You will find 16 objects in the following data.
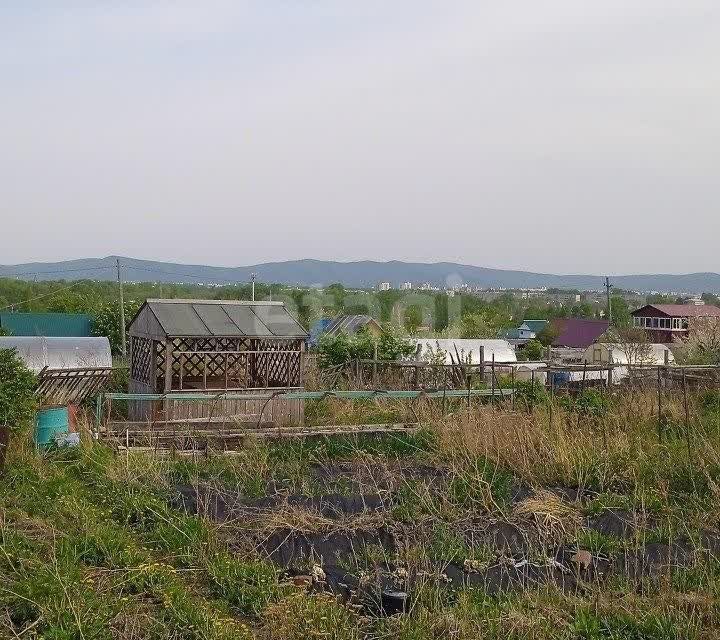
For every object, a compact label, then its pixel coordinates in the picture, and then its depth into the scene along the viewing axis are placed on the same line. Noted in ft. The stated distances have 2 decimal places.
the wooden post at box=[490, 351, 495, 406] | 36.93
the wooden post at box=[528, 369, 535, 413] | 37.61
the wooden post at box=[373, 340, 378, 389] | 49.09
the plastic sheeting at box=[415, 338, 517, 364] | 86.89
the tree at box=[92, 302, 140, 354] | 107.91
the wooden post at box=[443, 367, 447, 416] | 36.85
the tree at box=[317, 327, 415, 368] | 61.57
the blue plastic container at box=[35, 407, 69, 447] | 31.01
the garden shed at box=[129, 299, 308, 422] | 44.68
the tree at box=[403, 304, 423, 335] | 128.90
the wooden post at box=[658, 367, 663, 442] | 31.04
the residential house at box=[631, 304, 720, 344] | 171.12
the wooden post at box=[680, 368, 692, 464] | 26.11
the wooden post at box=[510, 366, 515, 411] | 37.99
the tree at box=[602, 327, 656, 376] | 81.07
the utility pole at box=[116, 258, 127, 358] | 100.19
